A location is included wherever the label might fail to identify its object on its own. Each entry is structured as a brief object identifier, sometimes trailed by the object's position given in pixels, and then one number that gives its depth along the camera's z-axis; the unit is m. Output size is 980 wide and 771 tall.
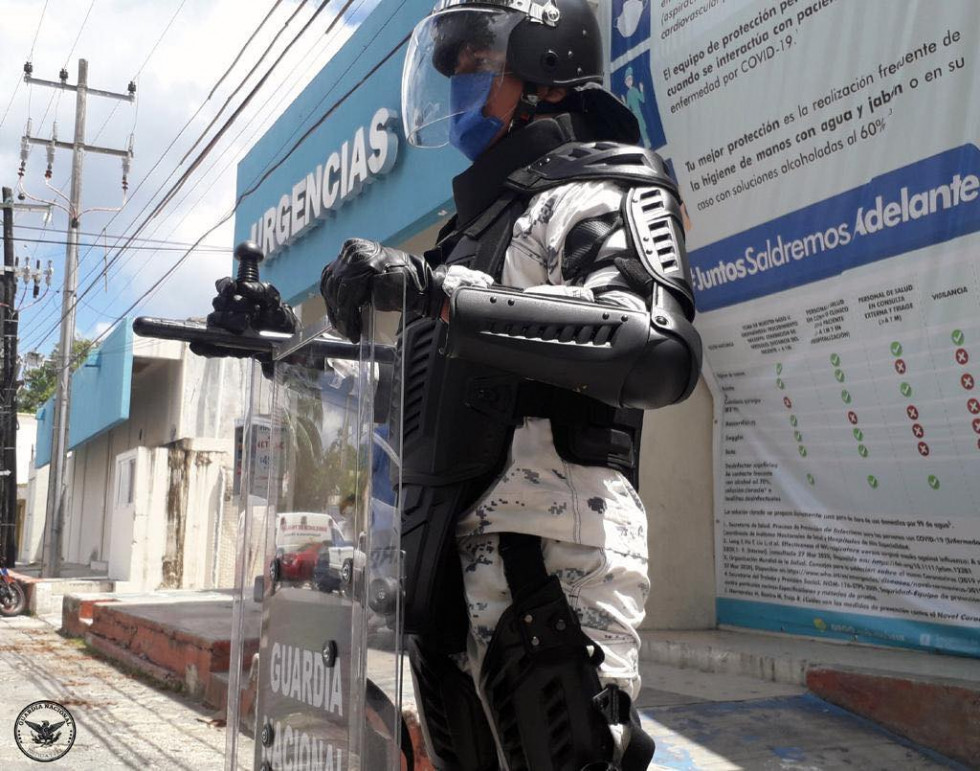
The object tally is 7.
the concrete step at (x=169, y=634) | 5.45
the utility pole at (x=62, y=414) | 16.94
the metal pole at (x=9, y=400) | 17.45
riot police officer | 1.43
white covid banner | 3.60
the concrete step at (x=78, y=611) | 8.79
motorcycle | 11.87
